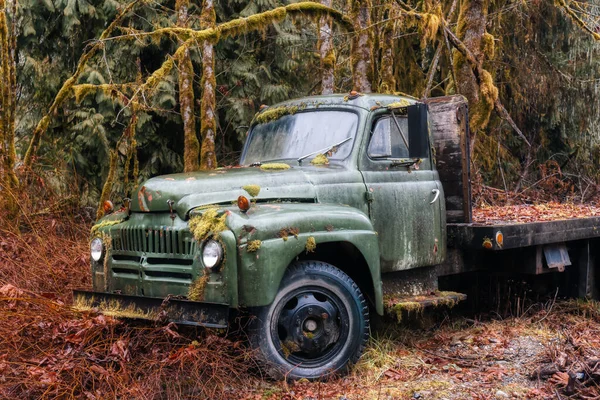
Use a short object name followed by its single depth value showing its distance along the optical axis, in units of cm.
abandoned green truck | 515
